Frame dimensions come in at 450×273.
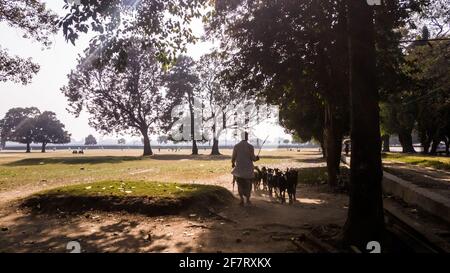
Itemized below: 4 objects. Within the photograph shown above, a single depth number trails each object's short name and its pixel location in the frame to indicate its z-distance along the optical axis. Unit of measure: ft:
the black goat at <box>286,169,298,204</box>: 40.06
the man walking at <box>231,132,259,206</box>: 36.68
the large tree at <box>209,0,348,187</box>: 43.03
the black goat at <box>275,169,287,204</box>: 40.32
